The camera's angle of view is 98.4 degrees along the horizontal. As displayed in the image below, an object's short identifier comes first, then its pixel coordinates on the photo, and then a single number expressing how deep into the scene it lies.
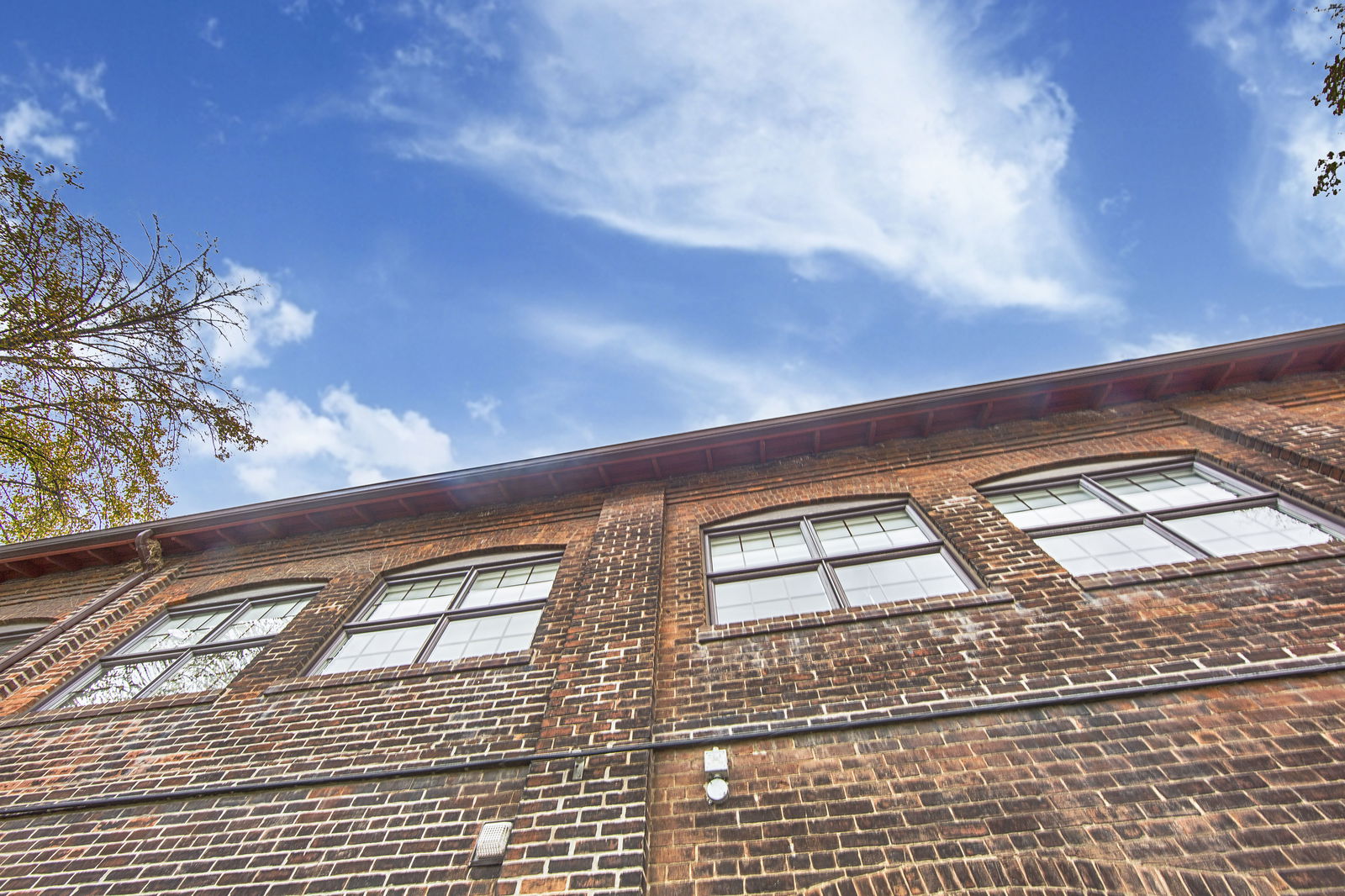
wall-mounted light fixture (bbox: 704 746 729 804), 3.74
